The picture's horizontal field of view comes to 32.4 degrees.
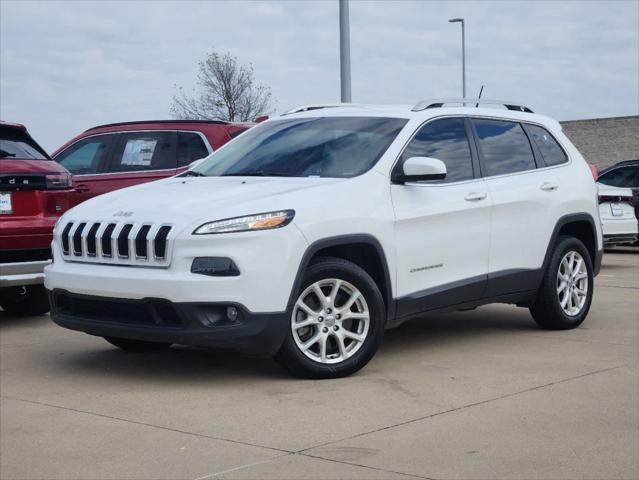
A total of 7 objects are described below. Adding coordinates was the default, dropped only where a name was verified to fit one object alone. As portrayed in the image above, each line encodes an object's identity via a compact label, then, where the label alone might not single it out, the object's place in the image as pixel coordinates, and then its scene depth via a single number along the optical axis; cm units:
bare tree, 5009
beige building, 4309
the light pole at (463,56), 3844
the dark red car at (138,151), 1155
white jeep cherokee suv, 639
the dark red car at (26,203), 866
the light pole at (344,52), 1836
